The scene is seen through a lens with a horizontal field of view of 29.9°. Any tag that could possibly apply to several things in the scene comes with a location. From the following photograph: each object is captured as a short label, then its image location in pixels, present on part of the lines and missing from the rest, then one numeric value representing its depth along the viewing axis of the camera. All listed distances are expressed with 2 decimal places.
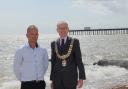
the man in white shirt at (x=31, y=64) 3.64
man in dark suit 3.69
